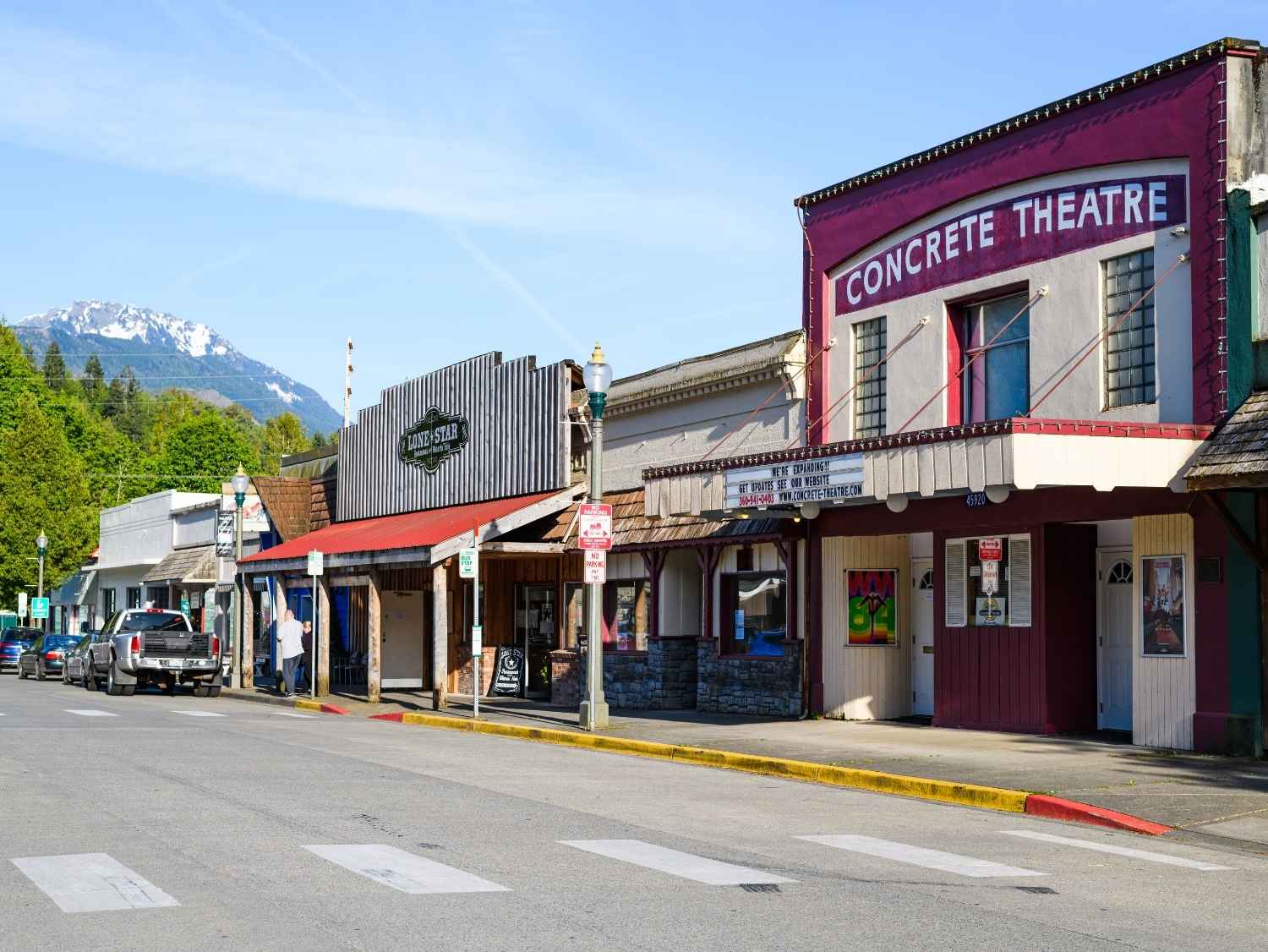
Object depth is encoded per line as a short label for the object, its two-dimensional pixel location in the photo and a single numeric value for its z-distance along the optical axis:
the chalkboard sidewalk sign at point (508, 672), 30.64
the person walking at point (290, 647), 31.38
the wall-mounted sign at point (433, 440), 32.66
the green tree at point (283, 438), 152.20
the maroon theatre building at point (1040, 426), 16.64
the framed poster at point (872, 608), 22.89
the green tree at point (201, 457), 119.81
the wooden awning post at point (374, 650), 28.97
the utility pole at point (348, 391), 38.03
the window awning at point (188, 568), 47.09
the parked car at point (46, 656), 43.22
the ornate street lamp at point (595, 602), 21.47
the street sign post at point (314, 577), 29.86
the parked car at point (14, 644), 50.09
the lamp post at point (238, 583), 35.44
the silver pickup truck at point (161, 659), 32.06
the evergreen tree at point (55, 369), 177.12
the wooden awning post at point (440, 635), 25.94
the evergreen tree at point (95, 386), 182.68
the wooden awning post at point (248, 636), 34.81
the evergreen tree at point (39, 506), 65.44
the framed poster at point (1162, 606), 17.39
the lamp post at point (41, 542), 56.84
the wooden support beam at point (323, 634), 30.62
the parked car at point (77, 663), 37.00
